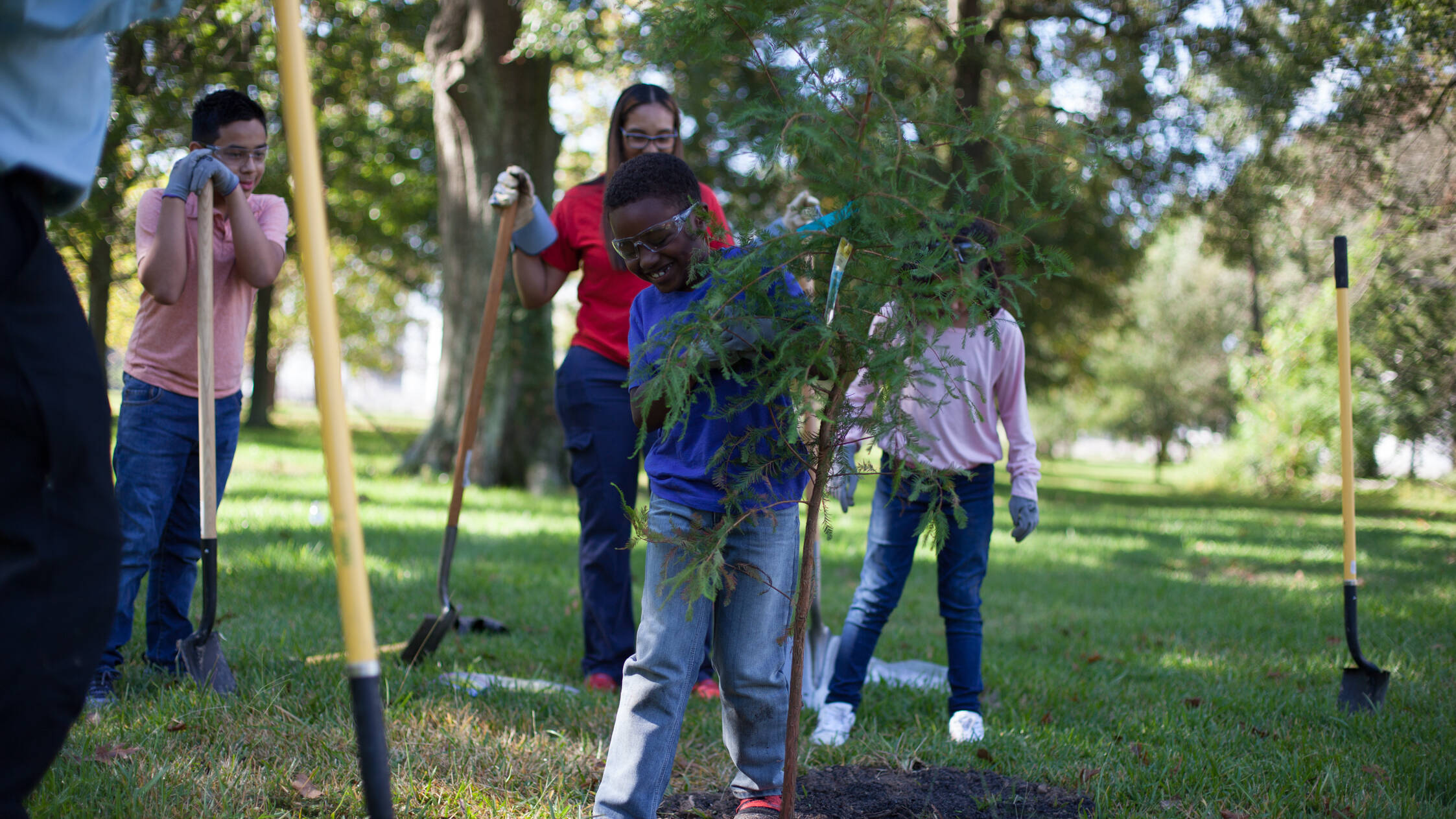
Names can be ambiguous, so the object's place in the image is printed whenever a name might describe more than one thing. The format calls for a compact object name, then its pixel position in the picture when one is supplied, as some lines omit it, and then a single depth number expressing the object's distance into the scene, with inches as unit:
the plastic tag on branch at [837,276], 92.0
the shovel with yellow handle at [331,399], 57.9
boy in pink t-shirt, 127.3
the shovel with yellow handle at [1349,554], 157.8
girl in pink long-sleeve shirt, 143.9
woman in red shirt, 152.3
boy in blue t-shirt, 97.3
